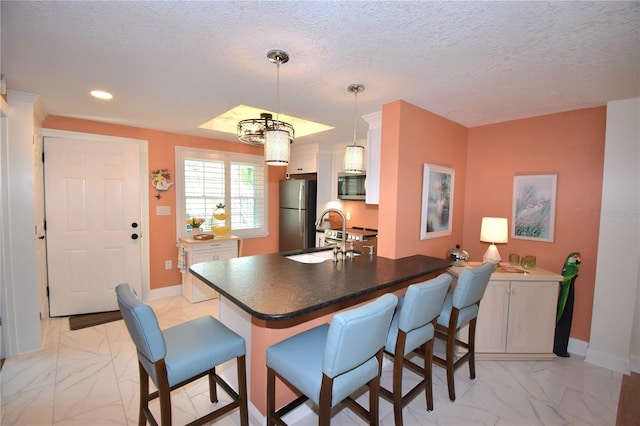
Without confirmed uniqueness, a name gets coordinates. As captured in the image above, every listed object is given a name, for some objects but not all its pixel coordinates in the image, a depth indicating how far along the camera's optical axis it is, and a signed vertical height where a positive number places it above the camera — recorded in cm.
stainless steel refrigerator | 452 -25
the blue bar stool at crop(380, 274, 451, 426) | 158 -75
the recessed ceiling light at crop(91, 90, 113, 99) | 240 +84
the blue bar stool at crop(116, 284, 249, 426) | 128 -78
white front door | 322 -34
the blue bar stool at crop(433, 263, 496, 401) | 194 -79
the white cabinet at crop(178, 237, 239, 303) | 380 -84
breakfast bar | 143 -51
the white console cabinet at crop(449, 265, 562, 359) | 262 -105
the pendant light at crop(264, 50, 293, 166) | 175 +33
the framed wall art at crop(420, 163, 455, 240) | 273 +0
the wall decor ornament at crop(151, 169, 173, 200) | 382 +20
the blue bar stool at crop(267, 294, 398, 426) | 121 -79
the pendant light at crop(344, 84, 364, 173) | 222 +32
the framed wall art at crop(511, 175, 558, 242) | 285 -4
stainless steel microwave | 407 +19
